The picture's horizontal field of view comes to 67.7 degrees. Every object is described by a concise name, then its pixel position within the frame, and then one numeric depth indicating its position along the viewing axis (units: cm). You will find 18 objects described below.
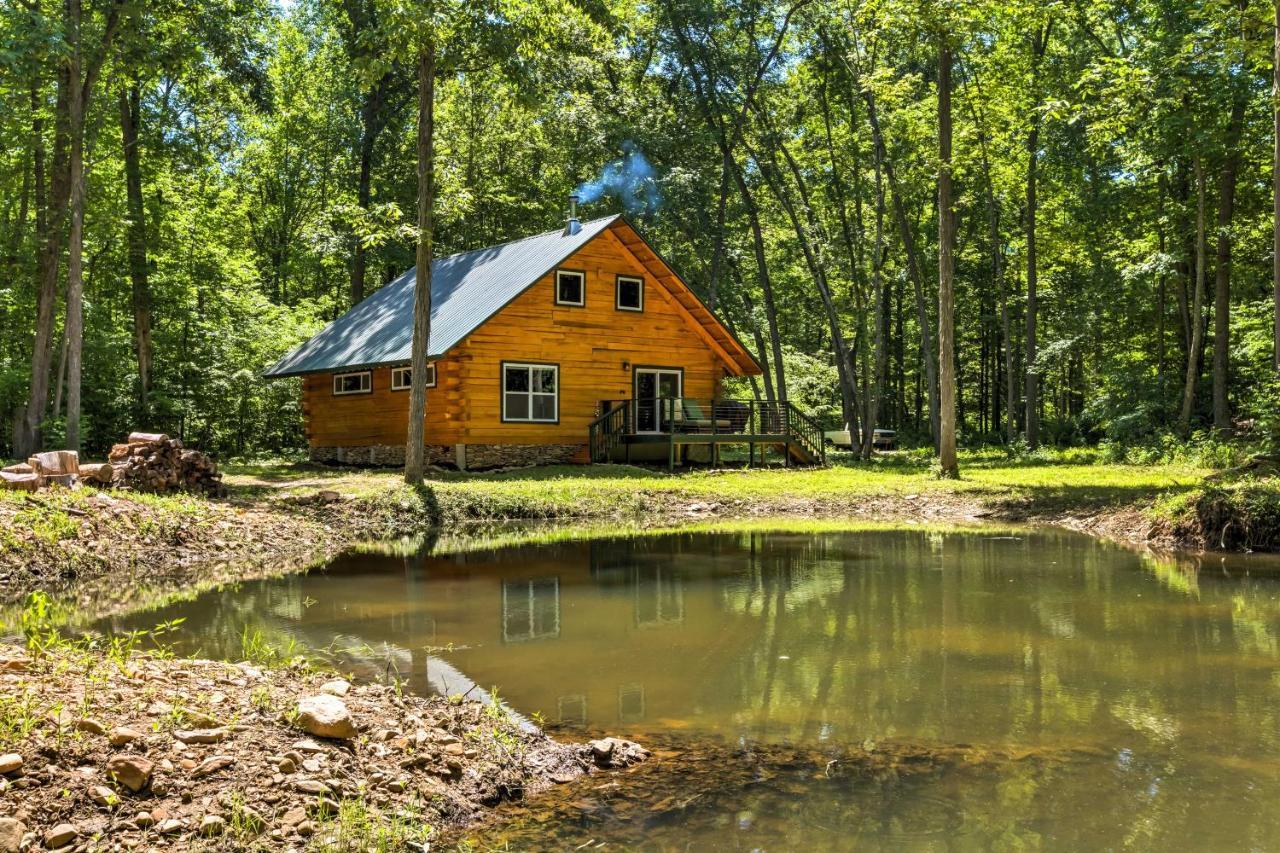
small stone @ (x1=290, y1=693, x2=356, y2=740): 414
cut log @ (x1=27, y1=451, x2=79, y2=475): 1229
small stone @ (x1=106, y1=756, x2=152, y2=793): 353
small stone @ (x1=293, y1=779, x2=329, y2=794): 373
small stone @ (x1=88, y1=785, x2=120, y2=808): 342
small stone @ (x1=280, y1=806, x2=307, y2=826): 352
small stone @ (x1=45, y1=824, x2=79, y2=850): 320
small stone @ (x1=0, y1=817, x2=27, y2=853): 310
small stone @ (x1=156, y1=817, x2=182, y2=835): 334
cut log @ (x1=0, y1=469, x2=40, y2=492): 1164
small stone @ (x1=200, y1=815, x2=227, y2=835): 338
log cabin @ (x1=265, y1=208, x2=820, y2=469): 2292
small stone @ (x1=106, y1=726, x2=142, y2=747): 374
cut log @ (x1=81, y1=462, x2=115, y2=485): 1332
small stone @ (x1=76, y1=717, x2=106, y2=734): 379
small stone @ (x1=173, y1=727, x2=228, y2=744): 388
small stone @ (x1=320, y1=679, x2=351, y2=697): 482
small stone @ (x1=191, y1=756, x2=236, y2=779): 368
